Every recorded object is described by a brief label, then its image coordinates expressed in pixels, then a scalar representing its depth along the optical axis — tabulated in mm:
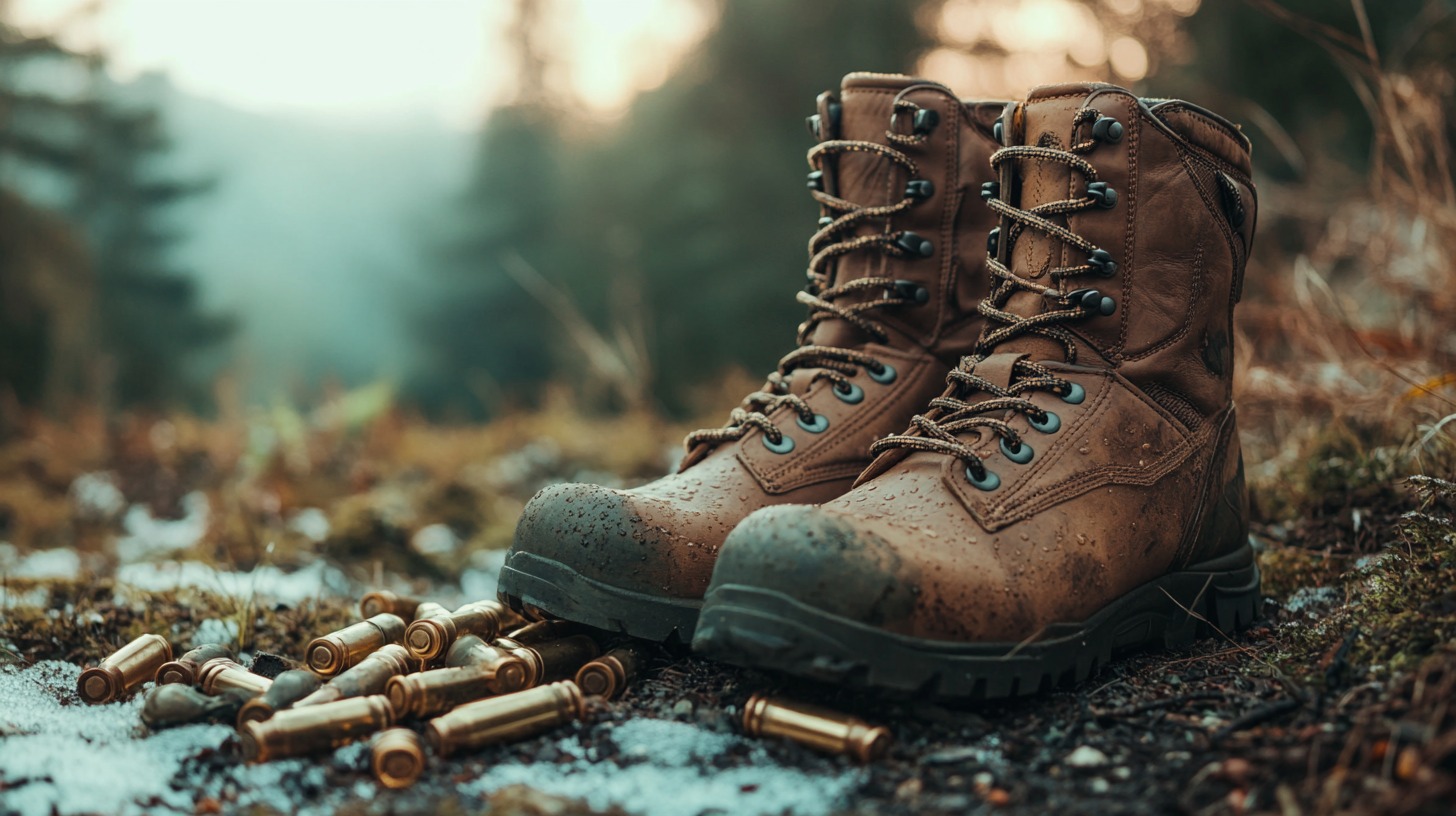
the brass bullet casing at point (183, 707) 1188
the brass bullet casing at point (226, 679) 1220
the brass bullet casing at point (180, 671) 1239
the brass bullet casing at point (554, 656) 1219
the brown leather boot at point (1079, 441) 1176
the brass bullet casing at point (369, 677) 1191
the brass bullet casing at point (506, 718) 1160
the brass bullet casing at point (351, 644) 1245
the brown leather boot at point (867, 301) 1293
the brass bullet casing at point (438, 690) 1186
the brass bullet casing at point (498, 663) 1206
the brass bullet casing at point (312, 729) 1152
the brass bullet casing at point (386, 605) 1347
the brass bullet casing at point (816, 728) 1148
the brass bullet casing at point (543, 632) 1258
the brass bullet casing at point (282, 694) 1179
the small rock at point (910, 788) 1128
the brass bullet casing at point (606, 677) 1218
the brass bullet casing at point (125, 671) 1238
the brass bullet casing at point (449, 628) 1253
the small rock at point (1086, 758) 1141
